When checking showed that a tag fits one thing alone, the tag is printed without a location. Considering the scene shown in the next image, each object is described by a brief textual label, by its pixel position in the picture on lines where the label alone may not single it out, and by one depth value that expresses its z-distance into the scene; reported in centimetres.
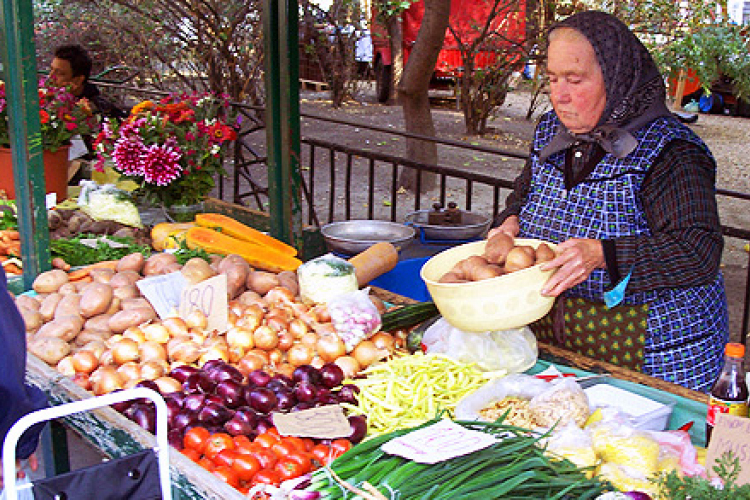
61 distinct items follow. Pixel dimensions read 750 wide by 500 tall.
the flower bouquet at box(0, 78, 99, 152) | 447
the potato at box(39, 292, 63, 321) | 308
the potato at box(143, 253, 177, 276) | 335
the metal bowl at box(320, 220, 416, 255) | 376
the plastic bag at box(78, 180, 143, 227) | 427
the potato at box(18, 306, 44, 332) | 299
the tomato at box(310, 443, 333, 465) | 201
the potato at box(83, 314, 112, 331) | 296
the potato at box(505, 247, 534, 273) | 231
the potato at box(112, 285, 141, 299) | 313
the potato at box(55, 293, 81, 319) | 302
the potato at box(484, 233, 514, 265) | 242
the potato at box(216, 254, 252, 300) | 321
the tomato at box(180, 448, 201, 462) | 208
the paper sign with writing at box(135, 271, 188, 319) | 302
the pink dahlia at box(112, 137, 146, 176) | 404
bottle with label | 189
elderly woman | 247
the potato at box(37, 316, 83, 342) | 287
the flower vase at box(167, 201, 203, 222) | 433
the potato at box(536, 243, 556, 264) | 234
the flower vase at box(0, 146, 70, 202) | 459
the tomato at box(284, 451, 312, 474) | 198
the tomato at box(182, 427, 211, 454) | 210
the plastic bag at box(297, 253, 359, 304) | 304
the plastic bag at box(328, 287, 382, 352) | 272
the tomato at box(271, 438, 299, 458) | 201
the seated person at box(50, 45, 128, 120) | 623
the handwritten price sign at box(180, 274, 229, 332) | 289
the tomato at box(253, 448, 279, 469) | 198
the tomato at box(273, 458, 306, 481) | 194
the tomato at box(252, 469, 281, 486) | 191
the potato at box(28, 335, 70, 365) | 276
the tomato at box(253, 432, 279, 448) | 205
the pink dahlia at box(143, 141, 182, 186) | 404
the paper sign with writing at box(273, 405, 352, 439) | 206
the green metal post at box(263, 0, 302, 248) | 380
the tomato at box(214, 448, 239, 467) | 199
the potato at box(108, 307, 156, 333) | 291
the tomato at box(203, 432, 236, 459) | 206
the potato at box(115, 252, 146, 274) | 340
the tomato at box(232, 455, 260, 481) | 196
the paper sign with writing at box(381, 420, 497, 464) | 173
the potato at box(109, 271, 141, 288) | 319
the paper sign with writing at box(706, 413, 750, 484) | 167
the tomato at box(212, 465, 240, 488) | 193
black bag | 155
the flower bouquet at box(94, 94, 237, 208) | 405
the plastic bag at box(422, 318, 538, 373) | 249
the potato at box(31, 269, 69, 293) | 328
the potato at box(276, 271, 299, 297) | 327
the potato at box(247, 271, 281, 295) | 324
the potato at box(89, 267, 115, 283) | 328
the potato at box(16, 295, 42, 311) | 308
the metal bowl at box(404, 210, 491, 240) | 387
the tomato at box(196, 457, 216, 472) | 203
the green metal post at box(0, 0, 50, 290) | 324
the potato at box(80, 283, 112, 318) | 302
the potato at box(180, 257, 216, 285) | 318
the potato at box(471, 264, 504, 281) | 229
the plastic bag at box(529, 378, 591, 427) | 201
